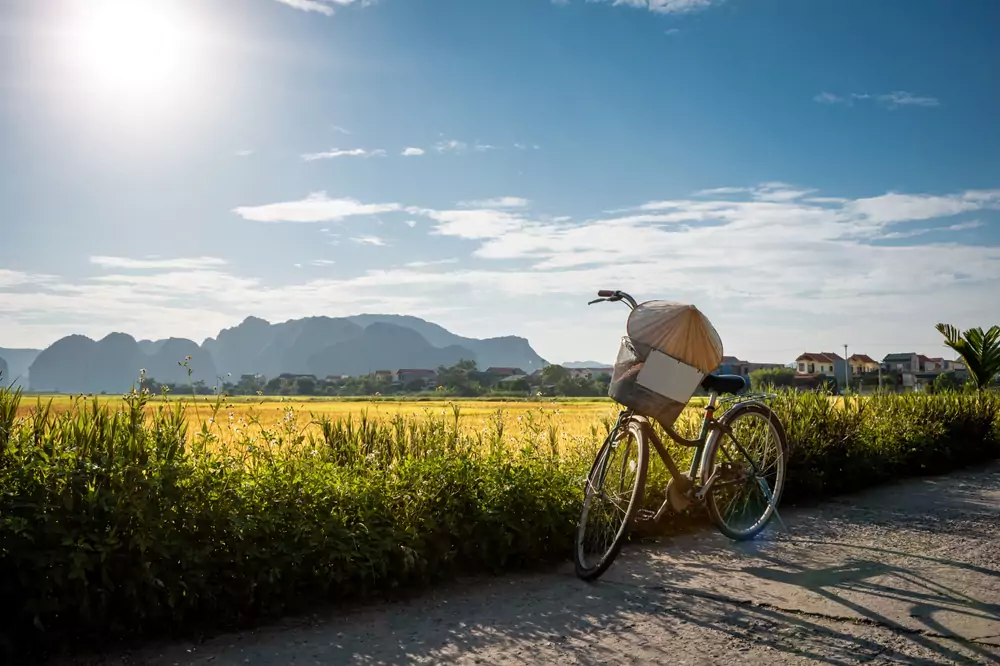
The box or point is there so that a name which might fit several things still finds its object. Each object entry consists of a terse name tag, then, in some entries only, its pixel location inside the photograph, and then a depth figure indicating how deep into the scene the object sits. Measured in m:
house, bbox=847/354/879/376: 69.63
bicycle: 5.99
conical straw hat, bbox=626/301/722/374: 6.12
